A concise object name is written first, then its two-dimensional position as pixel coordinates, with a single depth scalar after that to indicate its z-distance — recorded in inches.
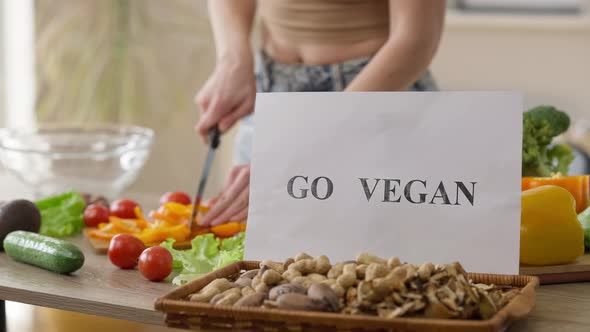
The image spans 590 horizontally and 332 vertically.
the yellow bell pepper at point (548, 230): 50.8
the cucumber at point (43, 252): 52.3
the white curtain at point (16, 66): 163.0
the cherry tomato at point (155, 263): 50.4
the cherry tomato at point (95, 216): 68.5
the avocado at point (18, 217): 60.4
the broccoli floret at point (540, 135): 64.5
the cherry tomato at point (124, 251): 53.8
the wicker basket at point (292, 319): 35.3
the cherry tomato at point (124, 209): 69.5
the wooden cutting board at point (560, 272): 50.4
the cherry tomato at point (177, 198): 72.0
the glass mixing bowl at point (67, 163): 77.1
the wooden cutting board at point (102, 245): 59.4
